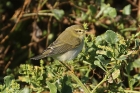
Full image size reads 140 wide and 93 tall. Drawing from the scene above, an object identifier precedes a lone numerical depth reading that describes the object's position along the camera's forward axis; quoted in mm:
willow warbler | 5098
